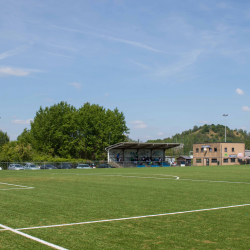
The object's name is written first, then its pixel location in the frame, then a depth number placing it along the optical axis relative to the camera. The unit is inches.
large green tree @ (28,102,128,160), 3289.9
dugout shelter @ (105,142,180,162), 2853.8
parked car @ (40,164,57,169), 2304.8
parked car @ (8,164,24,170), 2219.5
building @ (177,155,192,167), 3189.0
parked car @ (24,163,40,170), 2238.6
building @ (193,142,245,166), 3954.2
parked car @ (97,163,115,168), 2582.7
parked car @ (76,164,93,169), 2445.9
